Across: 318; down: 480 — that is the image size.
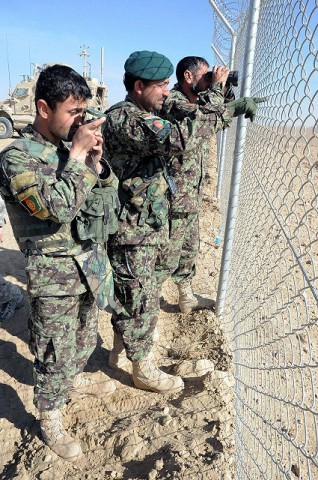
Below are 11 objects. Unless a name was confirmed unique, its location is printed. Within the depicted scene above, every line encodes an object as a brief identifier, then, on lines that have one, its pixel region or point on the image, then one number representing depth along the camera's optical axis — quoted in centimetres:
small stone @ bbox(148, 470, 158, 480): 175
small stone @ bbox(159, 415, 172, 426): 206
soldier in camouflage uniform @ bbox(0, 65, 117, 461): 148
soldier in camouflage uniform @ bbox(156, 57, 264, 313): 256
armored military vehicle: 1349
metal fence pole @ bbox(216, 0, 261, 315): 208
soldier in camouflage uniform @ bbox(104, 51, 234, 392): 177
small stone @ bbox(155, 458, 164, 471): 181
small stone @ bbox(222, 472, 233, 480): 170
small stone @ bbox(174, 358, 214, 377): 252
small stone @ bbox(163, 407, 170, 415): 215
